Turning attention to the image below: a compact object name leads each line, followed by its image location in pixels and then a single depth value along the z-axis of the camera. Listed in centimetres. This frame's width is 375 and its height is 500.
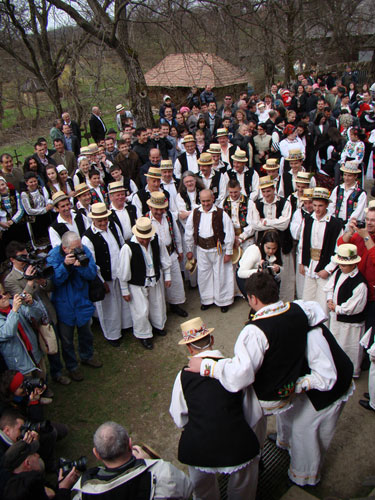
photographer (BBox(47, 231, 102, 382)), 434
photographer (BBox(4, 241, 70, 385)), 401
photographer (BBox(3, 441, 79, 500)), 239
